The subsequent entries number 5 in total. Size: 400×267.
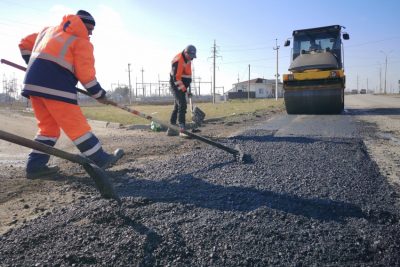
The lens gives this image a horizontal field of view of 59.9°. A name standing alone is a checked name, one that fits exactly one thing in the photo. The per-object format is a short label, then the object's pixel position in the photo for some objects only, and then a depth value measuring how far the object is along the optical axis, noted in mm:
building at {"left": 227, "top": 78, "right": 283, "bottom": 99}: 80062
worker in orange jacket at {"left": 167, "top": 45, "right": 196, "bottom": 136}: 7504
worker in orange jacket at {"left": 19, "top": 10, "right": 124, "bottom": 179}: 3562
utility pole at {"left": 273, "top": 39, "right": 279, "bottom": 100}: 46562
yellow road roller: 11461
